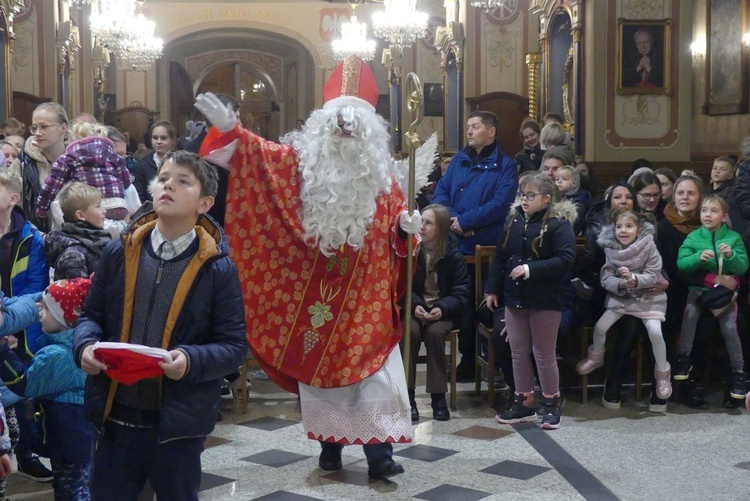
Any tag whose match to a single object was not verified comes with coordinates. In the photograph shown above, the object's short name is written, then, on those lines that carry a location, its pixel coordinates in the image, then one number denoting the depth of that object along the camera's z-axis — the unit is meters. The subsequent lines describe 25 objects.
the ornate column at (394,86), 20.91
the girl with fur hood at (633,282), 6.15
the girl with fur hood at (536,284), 5.77
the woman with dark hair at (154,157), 7.37
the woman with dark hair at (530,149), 9.28
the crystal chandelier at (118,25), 15.48
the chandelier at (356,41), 19.50
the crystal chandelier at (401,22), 15.81
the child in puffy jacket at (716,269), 6.22
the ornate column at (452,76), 16.14
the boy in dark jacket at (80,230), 4.05
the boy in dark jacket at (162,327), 3.02
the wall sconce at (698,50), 13.56
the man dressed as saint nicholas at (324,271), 4.75
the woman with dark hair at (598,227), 6.32
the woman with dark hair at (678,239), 6.47
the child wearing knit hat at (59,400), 3.86
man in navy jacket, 6.84
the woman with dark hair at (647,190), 6.70
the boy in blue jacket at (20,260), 4.07
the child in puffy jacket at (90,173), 5.21
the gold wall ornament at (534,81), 15.29
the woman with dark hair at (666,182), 7.27
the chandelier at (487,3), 13.62
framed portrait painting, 11.63
